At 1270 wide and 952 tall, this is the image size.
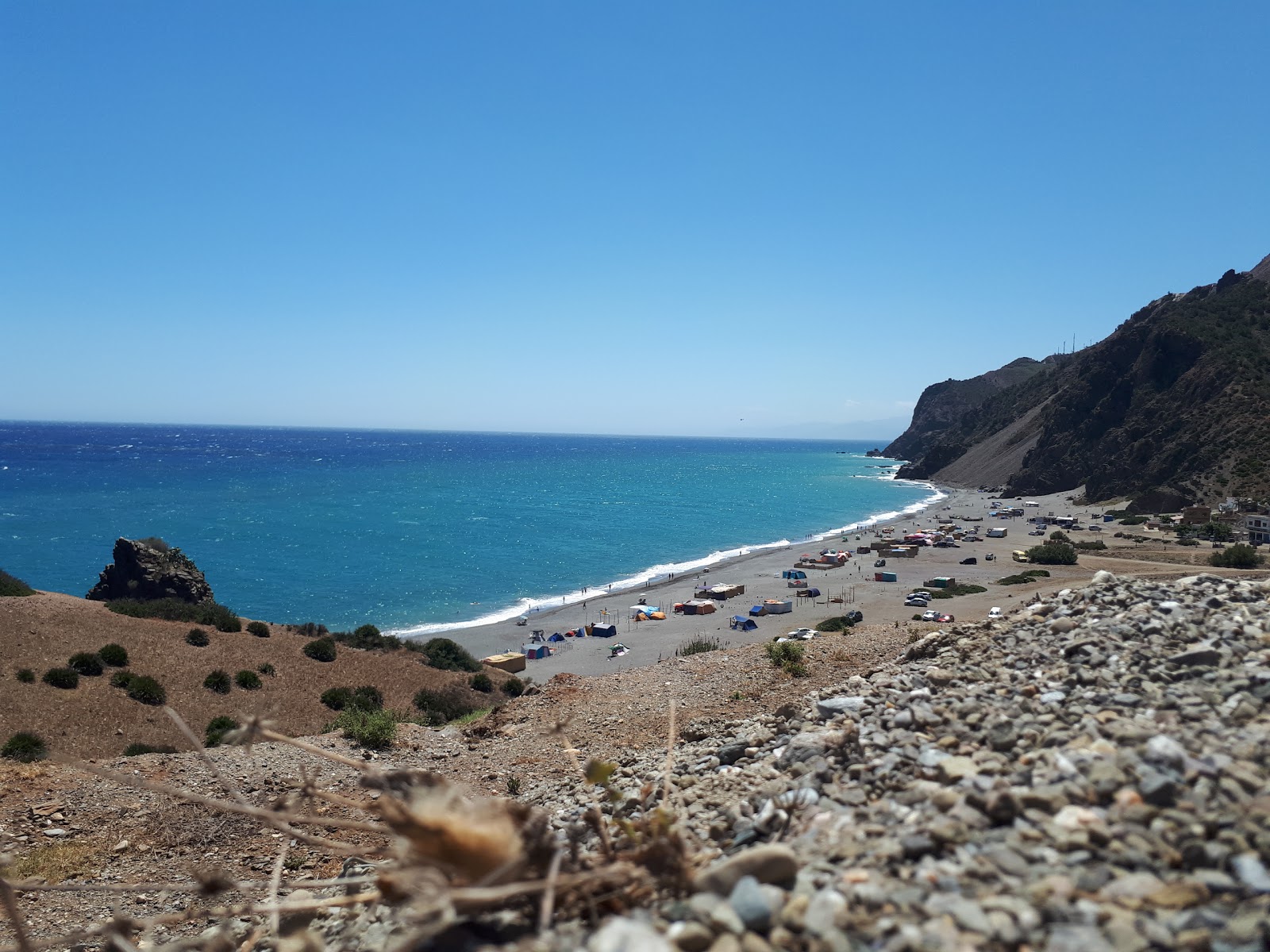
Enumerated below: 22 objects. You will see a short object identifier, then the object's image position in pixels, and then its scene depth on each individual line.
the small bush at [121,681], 19.59
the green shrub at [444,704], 19.52
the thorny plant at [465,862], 3.10
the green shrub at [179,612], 27.22
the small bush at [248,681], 21.42
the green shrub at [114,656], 20.89
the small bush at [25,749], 13.63
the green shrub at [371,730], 13.41
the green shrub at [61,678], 18.89
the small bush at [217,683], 20.92
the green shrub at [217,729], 15.81
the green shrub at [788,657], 14.34
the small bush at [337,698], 20.34
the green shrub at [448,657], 27.28
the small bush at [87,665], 20.08
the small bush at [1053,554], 50.22
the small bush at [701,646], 27.57
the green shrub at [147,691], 19.16
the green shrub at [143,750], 14.80
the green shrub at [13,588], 26.22
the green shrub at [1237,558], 37.75
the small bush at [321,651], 24.81
